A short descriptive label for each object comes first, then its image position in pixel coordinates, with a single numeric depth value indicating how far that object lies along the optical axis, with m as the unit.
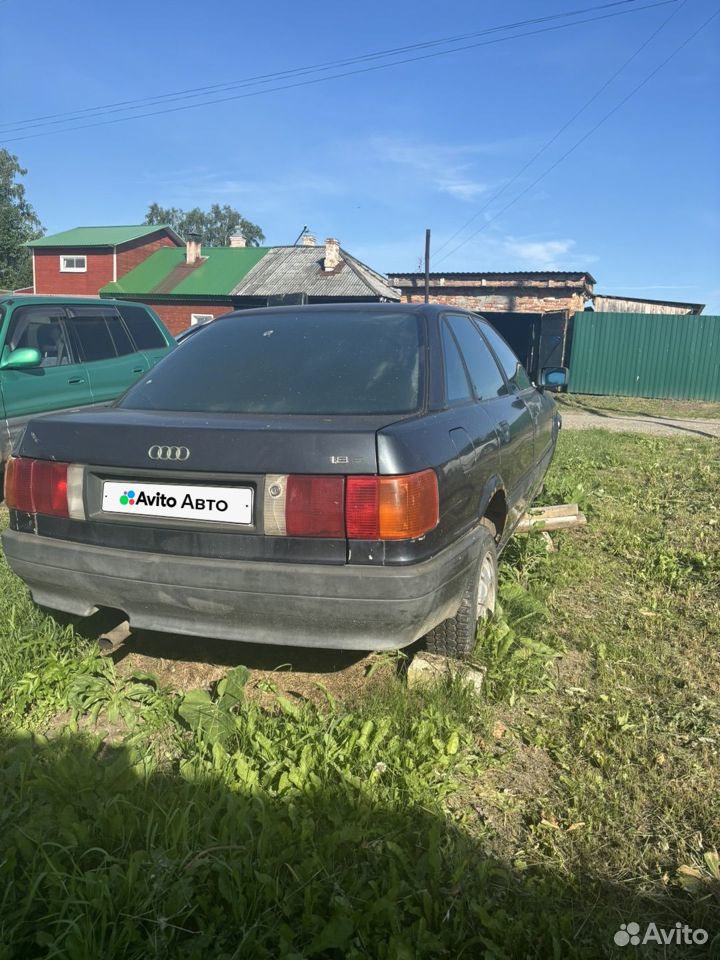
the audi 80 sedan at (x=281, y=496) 2.38
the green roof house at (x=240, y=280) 28.75
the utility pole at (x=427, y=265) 24.40
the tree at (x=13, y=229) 56.34
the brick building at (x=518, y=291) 24.75
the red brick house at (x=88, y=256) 33.59
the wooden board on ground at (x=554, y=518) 4.92
